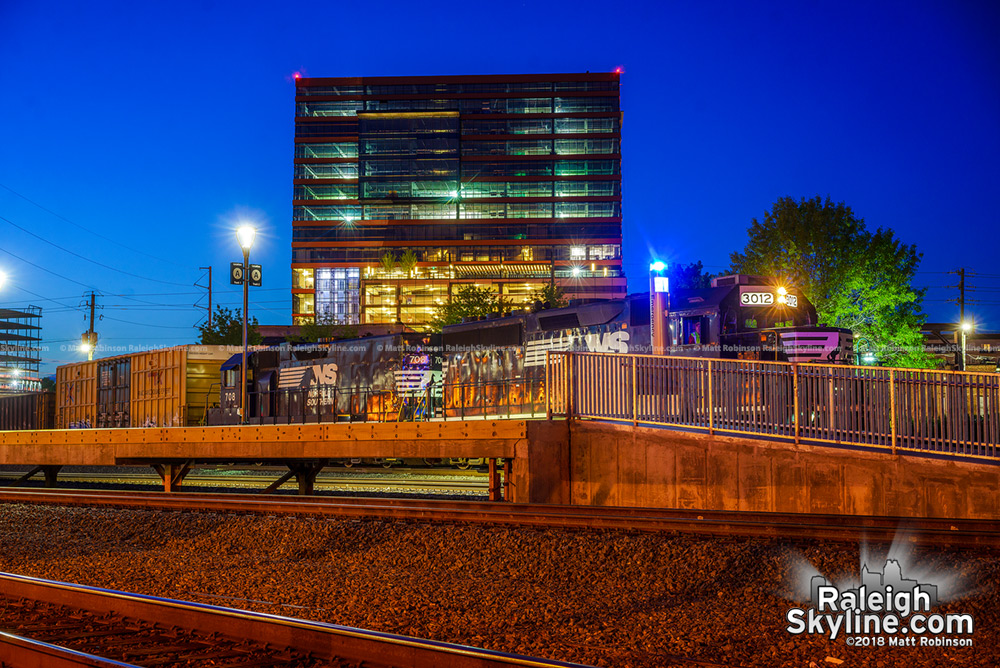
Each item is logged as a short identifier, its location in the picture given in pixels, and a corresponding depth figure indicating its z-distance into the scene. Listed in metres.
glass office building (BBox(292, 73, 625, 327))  112.94
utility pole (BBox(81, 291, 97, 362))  47.28
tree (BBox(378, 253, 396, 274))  109.38
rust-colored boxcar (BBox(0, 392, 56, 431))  33.88
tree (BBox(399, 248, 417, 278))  108.16
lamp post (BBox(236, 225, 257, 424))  21.88
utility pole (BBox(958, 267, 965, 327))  50.72
